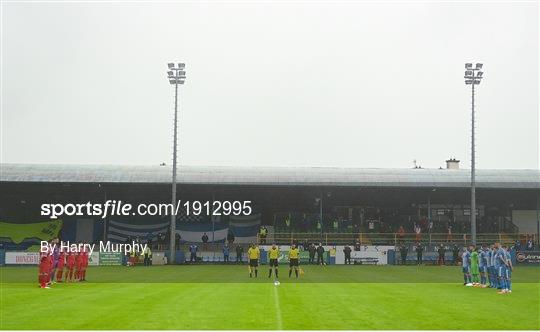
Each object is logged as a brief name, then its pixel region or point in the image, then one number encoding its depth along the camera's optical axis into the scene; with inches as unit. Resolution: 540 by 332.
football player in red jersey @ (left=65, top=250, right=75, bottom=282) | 1222.9
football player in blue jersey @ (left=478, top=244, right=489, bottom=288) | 1088.0
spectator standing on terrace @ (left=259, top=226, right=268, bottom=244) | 2201.2
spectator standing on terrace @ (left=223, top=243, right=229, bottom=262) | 2074.3
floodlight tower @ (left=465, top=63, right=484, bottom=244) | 1847.9
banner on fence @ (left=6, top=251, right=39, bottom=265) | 1971.0
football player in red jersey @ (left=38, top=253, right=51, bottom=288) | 1051.3
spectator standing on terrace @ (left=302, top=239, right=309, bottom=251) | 2103.8
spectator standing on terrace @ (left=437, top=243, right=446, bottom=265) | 2005.4
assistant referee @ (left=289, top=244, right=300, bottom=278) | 1333.7
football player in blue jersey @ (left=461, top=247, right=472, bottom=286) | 1133.7
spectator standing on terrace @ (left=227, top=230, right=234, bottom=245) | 2325.3
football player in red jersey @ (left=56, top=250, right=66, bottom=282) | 1202.0
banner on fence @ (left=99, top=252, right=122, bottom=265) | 1952.5
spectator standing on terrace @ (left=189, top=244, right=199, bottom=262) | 2073.7
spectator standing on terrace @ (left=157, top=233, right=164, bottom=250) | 2243.4
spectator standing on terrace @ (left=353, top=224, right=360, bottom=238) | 2330.2
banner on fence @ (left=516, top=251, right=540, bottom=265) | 2063.1
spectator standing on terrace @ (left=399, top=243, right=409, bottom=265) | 2022.6
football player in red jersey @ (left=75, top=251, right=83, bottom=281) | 1243.3
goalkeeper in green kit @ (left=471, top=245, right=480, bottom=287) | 1119.6
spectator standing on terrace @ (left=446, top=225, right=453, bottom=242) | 2310.8
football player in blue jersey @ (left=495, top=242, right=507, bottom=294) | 989.8
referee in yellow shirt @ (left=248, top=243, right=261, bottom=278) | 1354.6
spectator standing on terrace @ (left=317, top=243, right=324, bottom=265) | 1988.2
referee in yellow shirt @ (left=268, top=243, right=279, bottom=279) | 1291.8
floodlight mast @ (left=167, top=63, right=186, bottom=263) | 1886.1
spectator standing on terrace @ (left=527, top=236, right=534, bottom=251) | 2102.6
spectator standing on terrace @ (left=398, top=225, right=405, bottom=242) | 2252.7
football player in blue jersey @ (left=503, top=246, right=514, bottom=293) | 987.0
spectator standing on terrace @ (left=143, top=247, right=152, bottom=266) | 1899.6
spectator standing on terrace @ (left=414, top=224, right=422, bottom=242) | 2239.2
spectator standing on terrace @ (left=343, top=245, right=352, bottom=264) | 2028.8
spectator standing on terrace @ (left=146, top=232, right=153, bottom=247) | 2203.2
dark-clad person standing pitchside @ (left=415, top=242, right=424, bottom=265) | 2020.2
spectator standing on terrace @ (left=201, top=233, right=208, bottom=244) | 2291.0
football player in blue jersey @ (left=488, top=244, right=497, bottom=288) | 1047.6
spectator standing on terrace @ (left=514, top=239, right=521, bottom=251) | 2101.7
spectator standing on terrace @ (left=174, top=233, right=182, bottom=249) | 2184.8
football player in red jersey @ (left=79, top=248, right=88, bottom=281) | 1248.2
